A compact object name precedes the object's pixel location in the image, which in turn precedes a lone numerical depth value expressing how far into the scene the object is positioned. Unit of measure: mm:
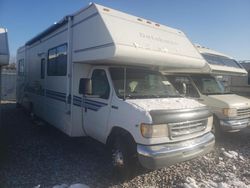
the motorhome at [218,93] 5408
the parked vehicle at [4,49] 4180
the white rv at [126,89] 3209
